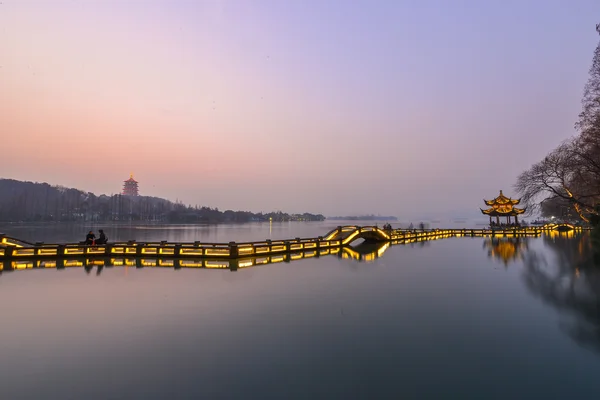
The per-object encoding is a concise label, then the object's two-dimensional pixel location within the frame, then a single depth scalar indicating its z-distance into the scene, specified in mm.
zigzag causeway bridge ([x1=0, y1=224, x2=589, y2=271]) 17359
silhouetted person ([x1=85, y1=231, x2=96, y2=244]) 19766
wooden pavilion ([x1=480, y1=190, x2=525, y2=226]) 59388
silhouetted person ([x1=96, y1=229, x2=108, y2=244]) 20375
